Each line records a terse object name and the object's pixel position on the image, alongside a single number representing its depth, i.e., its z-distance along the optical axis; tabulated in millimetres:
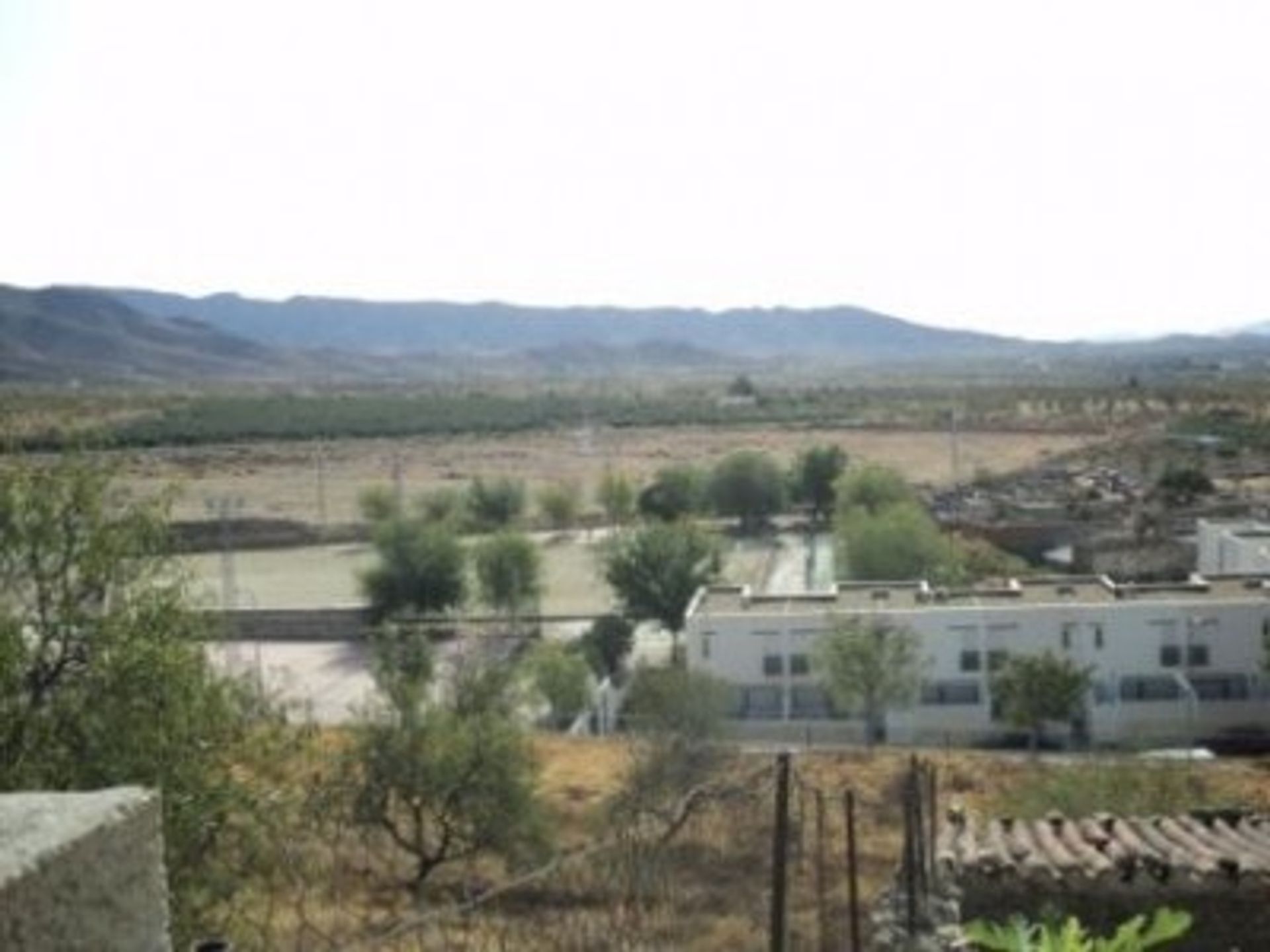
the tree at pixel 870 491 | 60438
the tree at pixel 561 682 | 36531
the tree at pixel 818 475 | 74062
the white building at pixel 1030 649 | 39031
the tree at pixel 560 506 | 75812
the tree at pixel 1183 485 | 70738
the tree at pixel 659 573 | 47562
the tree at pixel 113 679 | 14461
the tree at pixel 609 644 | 43344
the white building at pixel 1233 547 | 45331
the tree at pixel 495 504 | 73750
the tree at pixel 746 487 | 72438
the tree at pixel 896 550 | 48969
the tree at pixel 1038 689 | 35156
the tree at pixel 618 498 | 73812
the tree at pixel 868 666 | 36344
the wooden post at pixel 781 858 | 6883
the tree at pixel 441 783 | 22750
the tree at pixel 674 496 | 71062
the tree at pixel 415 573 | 52375
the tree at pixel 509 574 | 51812
